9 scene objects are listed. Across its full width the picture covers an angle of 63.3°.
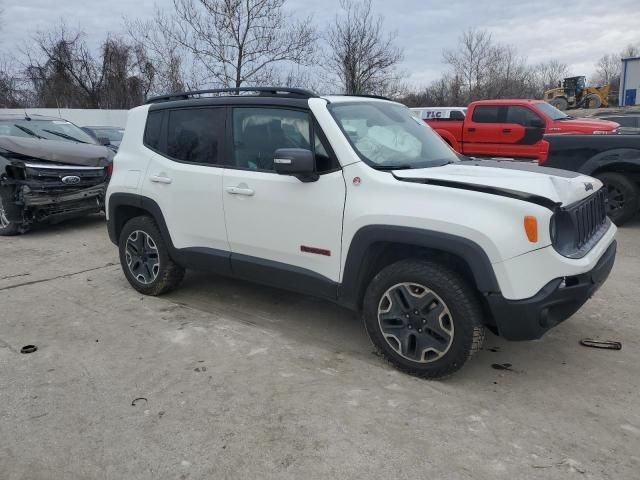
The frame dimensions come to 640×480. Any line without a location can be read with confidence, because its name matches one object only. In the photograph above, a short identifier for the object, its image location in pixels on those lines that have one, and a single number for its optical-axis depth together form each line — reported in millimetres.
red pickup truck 12758
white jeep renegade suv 2953
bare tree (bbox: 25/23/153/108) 34812
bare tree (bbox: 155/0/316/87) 16562
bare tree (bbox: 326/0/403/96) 21656
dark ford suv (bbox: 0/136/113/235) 7535
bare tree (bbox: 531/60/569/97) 55088
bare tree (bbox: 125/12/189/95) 19253
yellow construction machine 34875
